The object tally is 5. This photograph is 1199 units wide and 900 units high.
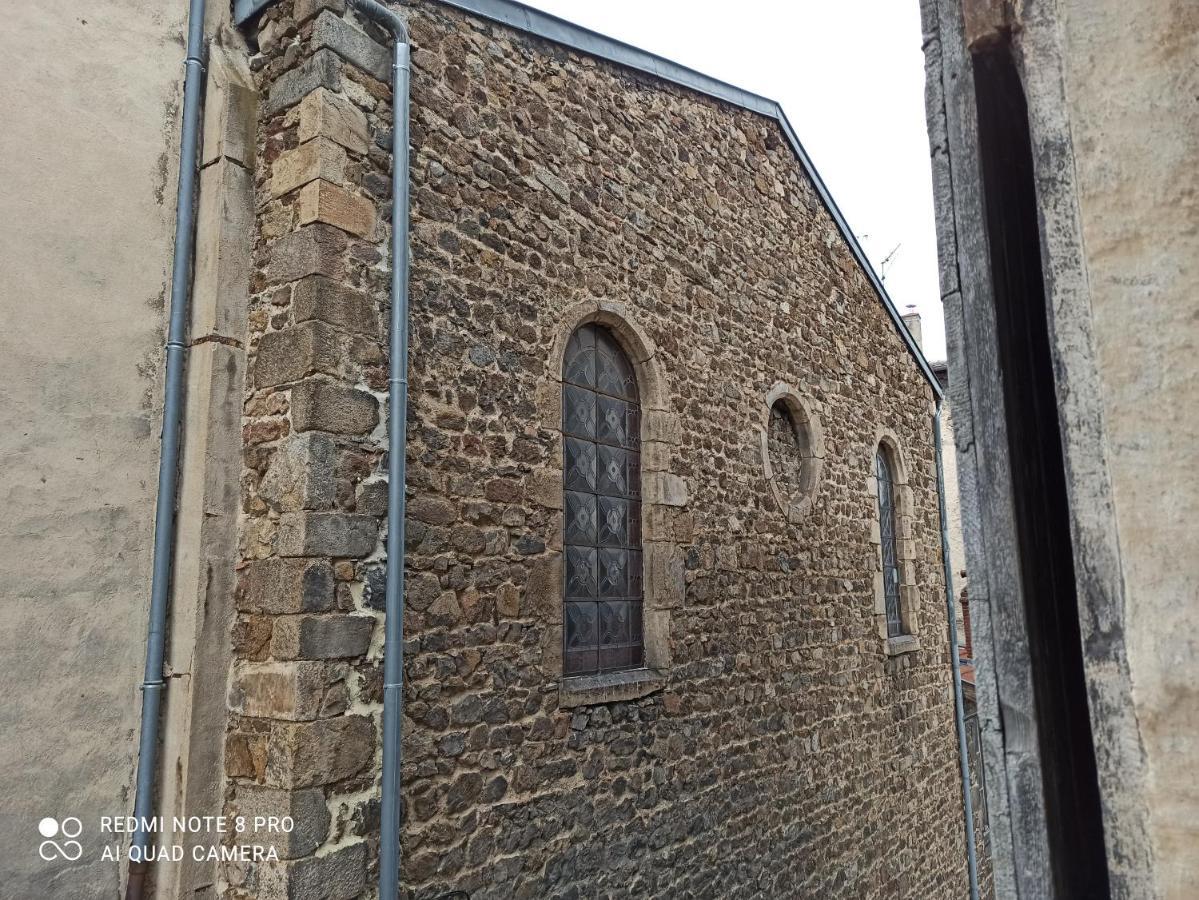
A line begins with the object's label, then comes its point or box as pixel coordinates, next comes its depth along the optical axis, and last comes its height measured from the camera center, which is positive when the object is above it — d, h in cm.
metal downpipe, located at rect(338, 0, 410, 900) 345 +52
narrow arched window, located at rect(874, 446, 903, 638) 890 +48
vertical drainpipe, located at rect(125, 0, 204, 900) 343 +64
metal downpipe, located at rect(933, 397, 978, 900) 955 -112
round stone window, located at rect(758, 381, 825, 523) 682 +113
